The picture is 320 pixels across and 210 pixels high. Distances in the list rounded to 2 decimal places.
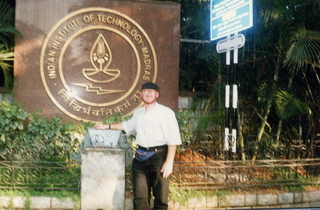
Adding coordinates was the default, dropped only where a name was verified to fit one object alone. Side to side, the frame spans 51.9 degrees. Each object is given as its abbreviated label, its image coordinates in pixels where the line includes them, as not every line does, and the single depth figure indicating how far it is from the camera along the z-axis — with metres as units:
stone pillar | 3.83
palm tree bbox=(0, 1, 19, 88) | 5.47
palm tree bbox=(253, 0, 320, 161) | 5.00
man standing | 3.35
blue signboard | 4.91
